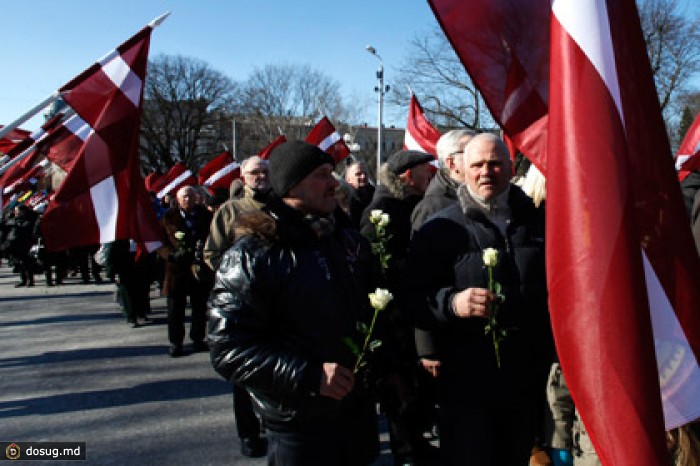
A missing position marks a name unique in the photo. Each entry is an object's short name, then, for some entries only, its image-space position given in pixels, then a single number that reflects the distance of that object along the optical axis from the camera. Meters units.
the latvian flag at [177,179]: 12.16
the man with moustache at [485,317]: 2.61
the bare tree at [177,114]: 53.22
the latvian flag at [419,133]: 7.96
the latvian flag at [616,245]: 1.56
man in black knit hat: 2.20
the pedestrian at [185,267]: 6.83
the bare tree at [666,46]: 24.38
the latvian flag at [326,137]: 9.85
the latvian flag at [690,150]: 4.08
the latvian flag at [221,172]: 12.30
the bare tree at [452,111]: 28.80
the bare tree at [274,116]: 39.84
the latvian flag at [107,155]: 4.45
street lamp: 25.58
